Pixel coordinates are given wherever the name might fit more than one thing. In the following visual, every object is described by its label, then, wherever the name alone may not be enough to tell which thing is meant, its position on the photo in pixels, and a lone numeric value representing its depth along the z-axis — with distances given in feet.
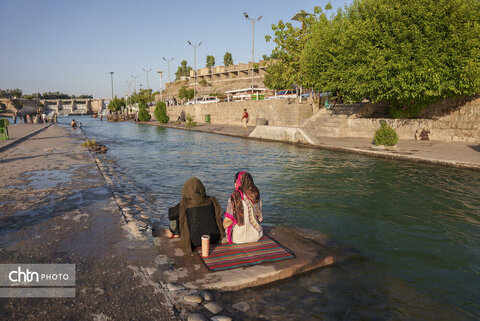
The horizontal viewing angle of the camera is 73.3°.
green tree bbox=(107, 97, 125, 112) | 337.52
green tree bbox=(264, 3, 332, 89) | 91.77
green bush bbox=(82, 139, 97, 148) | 58.54
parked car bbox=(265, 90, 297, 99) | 101.78
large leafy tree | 51.01
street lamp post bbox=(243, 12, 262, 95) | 116.78
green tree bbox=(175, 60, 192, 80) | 464.98
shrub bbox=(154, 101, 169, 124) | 143.64
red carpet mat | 13.83
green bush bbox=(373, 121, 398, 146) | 50.31
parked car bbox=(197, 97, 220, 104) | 146.30
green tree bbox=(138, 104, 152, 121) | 168.96
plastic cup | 14.07
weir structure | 467.11
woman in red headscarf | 15.12
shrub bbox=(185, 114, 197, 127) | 115.57
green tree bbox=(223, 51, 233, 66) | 429.38
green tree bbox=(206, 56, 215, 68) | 427.74
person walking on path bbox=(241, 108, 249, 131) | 87.48
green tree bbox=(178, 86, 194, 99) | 320.11
